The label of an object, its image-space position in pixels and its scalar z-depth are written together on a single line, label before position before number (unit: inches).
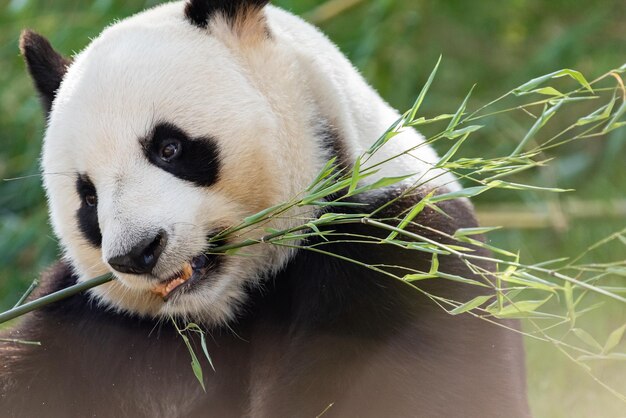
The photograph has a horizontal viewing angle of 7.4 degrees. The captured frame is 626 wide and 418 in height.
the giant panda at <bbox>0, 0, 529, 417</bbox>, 199.4
